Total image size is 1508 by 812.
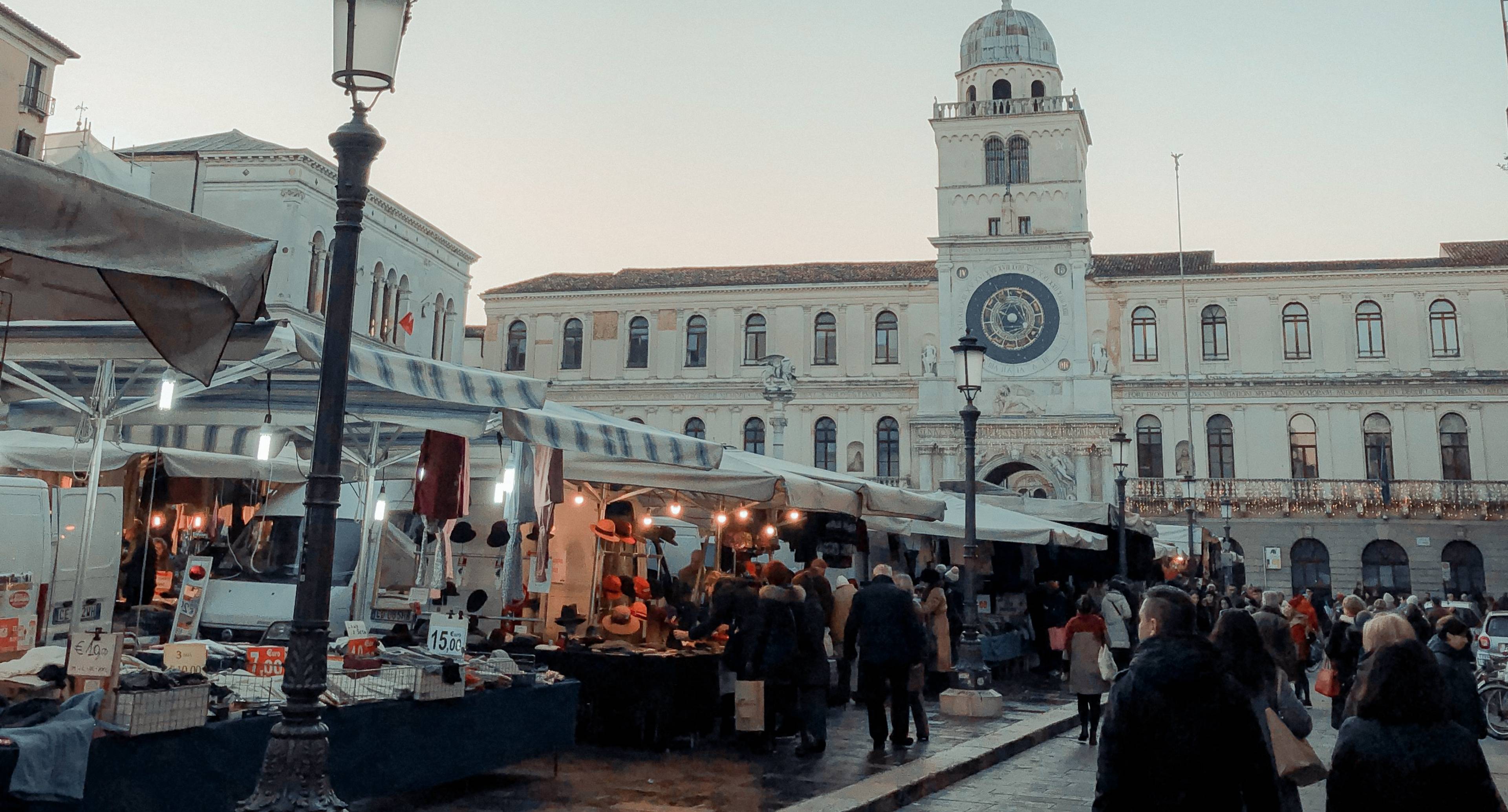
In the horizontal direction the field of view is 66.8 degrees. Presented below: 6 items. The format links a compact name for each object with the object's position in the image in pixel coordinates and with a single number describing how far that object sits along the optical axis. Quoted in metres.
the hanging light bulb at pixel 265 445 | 9.48
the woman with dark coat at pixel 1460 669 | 7.16
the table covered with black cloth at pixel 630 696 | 8.47
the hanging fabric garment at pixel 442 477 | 9.00
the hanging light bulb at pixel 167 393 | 6.93
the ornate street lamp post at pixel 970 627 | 11.67
